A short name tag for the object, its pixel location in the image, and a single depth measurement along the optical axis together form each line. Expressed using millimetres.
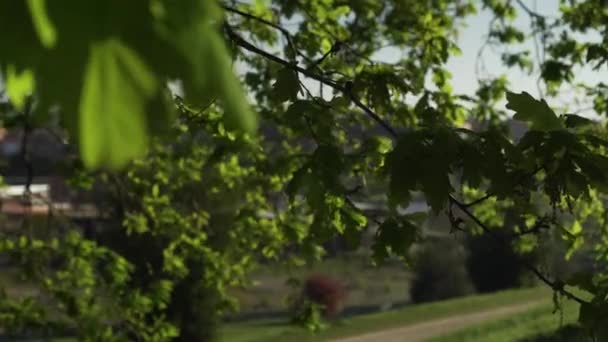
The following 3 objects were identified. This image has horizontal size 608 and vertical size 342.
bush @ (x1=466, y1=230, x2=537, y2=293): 21844
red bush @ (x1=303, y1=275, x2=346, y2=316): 18656
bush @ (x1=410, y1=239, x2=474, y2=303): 20781
